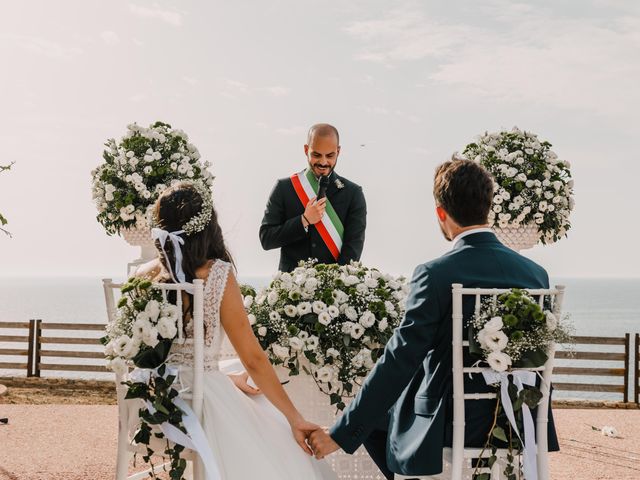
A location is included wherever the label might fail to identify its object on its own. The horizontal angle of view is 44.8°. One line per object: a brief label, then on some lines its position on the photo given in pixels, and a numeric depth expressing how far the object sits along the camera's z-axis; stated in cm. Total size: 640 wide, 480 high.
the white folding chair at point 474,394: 293
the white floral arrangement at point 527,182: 539
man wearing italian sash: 497
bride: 328
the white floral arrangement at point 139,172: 557
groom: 298
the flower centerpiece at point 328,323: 373
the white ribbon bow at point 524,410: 300
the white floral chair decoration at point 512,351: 291
